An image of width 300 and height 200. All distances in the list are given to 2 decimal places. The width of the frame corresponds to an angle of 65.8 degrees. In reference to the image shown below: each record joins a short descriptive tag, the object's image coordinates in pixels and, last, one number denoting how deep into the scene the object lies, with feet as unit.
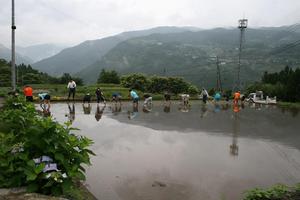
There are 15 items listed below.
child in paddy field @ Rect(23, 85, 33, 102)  44.22
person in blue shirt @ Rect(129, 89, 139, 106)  52.52
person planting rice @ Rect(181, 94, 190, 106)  58.54
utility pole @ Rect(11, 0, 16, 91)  33.67
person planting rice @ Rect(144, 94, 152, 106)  54.70
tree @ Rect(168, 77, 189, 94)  174.71
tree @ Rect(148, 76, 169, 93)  165.52
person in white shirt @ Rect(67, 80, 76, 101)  55.46
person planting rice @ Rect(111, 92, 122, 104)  55.63
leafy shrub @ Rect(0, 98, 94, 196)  10.28
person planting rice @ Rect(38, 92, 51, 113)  43.21
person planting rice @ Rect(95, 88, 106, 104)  55.46
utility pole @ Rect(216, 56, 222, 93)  122.34
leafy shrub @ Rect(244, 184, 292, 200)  12.33
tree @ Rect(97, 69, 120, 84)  158.40
